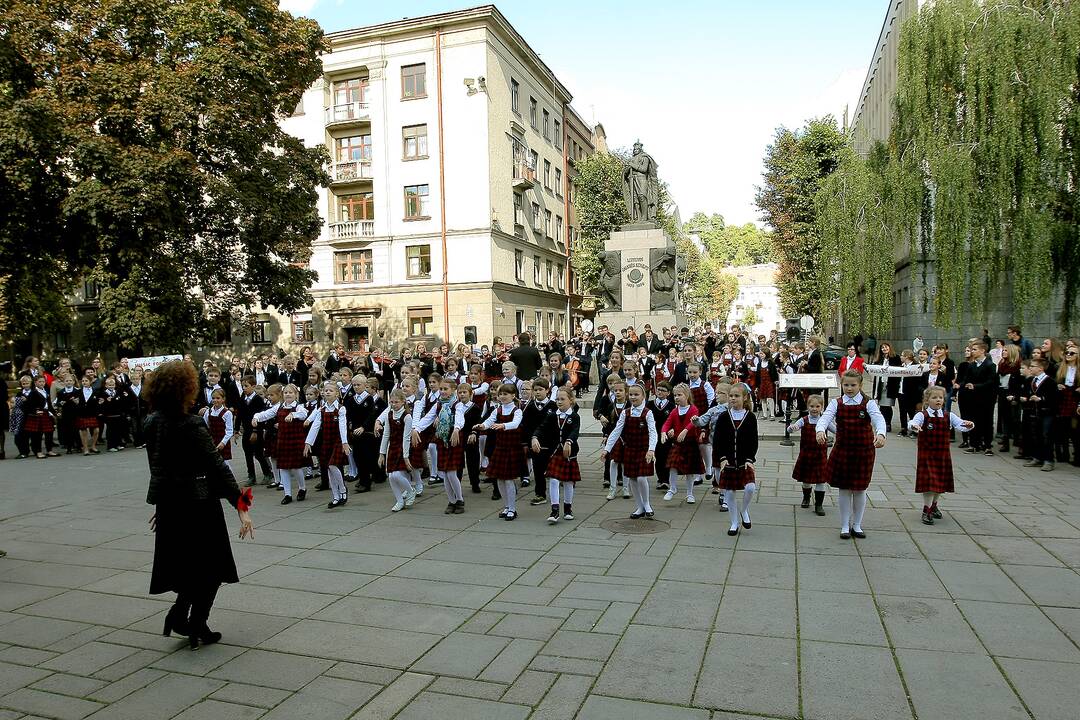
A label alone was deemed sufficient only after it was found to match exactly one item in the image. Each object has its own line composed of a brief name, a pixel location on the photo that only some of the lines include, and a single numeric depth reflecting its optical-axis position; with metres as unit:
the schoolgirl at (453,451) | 8.80
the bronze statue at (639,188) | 25.20
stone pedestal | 23.45
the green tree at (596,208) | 42.72
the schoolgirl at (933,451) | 7.84
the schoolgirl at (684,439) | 8.88
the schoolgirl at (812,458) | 8.23
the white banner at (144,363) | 16.36
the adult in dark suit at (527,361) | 15.66
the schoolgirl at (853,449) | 7.32
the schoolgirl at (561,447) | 8.26
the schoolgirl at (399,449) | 9.08
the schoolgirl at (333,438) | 9.41
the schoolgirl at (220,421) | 10.07
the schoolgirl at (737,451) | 7.52
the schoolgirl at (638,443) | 8.31
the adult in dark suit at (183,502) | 4.80
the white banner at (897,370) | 13.00
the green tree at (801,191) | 37.72
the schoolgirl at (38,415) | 14.99
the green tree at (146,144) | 18.38
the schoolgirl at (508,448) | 8.55
